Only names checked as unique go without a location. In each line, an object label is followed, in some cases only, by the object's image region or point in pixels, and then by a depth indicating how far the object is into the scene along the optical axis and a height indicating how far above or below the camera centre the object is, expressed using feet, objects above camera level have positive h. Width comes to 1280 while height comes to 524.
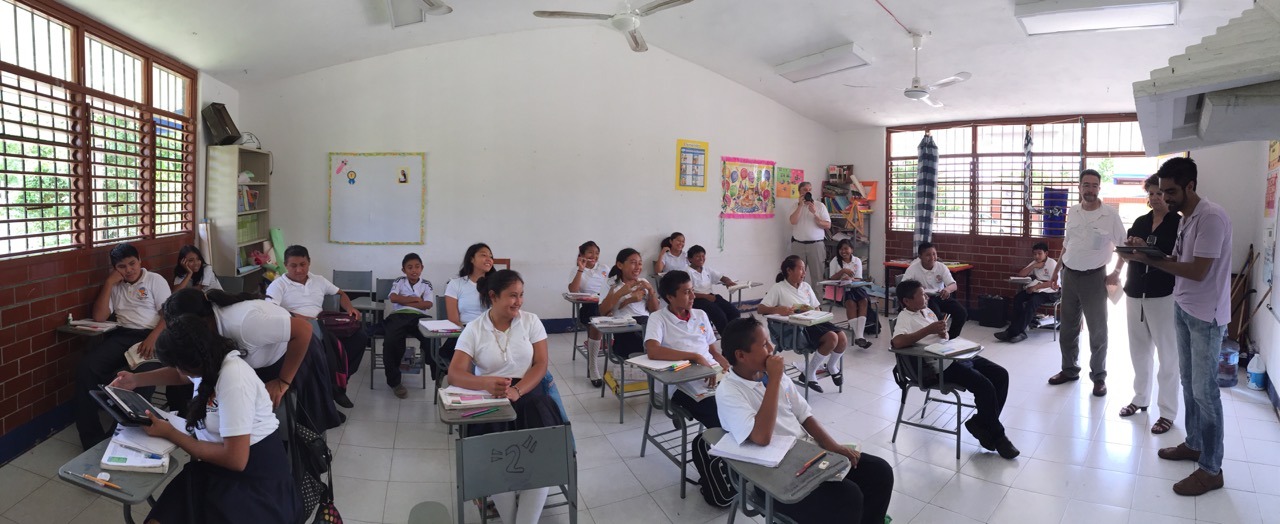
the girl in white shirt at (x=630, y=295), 16.67 -1.53
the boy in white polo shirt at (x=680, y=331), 11.86 -1.85
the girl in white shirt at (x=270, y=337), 8.02 -1.47
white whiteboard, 21.42 +1.37
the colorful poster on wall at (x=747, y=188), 26.96 +2.25
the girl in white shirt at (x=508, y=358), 9.29 -1.92
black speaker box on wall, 17.90 +3.20
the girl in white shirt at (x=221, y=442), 6.53 -2.22
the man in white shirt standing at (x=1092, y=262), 15.71 -0.55
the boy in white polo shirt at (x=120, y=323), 11.69 -1.87
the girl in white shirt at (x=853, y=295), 22.12 -2.03
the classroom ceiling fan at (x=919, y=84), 18.83 +4.82
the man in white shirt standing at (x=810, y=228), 28.04 +0.50
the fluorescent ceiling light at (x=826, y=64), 20.20 +6.05
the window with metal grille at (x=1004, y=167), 24.88 +3.13
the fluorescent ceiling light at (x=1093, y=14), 14.26 +5.41
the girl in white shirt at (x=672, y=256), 23.99 -0.68
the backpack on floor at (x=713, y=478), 9.45 -3.75
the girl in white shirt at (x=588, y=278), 18.72 -1.28
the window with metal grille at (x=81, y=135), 11.43 +2.17
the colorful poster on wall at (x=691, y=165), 25.58 +3.03
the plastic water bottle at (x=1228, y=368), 16.44 -3.35
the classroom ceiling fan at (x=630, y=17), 13.93 +5.19
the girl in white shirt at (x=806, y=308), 15.93 -1.84
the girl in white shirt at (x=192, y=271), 15.46 -0.89
